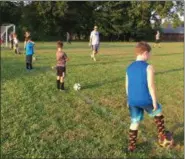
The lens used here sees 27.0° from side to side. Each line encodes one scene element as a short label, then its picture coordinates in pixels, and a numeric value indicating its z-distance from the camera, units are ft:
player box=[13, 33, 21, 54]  87.30
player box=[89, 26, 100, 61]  72.13
